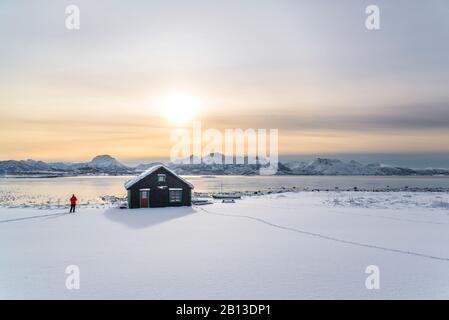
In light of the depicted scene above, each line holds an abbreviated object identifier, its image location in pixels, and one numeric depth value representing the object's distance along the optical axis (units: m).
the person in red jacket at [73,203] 31.64
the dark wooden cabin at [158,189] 34.53
